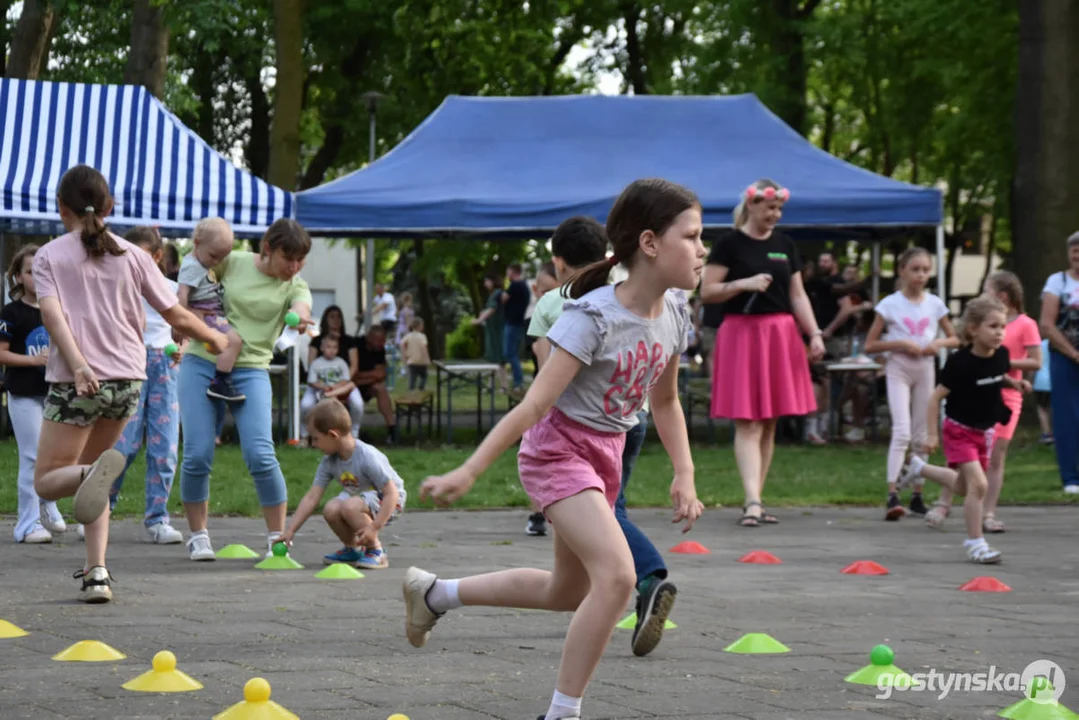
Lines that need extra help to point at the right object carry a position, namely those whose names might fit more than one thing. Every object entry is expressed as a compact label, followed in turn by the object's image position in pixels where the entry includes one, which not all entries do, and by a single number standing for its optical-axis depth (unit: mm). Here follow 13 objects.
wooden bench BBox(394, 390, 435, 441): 17828
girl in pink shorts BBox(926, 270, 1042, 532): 10023
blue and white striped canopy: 15266
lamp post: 20828
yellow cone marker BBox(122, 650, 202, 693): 5090
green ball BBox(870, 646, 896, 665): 5398
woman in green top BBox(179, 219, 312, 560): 8422
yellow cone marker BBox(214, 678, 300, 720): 4500
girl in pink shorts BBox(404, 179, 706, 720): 4422
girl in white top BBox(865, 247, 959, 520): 10898
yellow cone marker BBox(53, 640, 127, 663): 5598
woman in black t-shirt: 10320
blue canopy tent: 15977
